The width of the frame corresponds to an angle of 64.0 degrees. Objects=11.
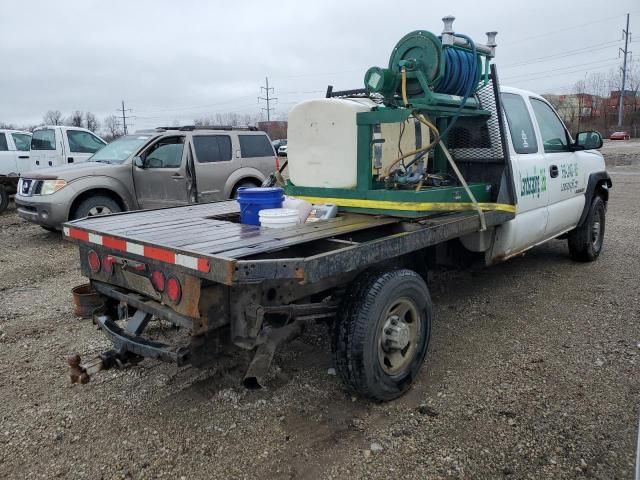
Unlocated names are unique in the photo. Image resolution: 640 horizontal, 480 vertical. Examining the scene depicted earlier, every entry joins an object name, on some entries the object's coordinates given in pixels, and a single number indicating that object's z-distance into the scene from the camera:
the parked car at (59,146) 12.20
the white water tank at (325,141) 4.04
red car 44.62
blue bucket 3.62
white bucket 3.42
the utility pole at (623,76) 51.62
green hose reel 3.90
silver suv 8.06
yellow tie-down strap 3.86
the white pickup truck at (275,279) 2.72
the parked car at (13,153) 13.30
